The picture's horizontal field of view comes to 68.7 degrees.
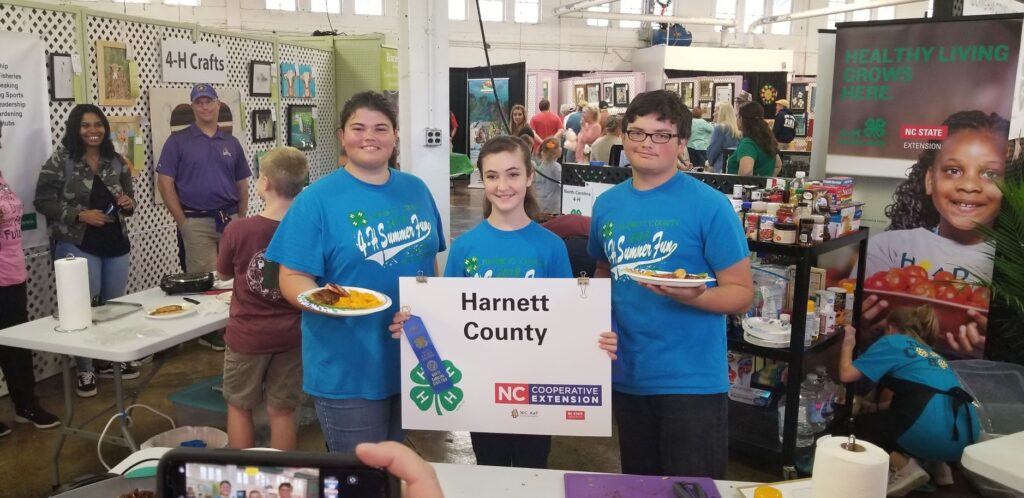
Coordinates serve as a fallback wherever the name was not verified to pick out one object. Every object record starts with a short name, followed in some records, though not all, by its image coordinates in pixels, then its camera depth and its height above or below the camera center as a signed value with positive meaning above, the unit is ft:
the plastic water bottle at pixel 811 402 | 12.59 -4.34
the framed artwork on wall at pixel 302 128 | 24.80 +0.22
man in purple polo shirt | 17.76 -1.16
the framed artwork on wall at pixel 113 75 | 17.31 +1.32
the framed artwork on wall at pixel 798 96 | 51.39 +3.09
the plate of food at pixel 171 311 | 11.40 -2.75
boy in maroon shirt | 9.93 -2.56
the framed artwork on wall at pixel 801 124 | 44.96 +1.04
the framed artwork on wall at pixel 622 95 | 50.29 +2.93
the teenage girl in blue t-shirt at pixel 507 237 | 7.48 -1.00
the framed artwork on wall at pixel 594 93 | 51.52 +3.11
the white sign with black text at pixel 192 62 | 19.34 +1.90
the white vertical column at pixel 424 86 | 13.28 +0.89
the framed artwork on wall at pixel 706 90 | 48.19 +3.17
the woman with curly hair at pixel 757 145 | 20.76 -0.12
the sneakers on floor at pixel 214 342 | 18.77 -5.25
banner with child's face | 12.98 -0.13
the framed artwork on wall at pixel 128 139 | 17.76 -0.17
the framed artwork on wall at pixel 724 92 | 46.79 +3.02
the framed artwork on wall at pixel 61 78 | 15.96 +1.13
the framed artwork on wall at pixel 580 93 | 52.49 +3.14
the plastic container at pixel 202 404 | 12.31 -4.41
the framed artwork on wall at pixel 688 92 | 49.34 +3.14
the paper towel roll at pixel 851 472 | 4.62 -2.04
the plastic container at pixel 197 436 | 10.22 -4.17
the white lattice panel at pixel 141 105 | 15.74 +0.79
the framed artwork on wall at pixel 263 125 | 22.97 +0.26
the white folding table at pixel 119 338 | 10.10 -2.85
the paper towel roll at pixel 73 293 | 10.54 -2.31
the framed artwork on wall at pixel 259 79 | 22.54 +1.65
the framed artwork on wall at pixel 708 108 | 48.39 +2.05
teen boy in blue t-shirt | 6.99 -1.43
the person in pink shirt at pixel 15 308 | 12.98 -3.14
